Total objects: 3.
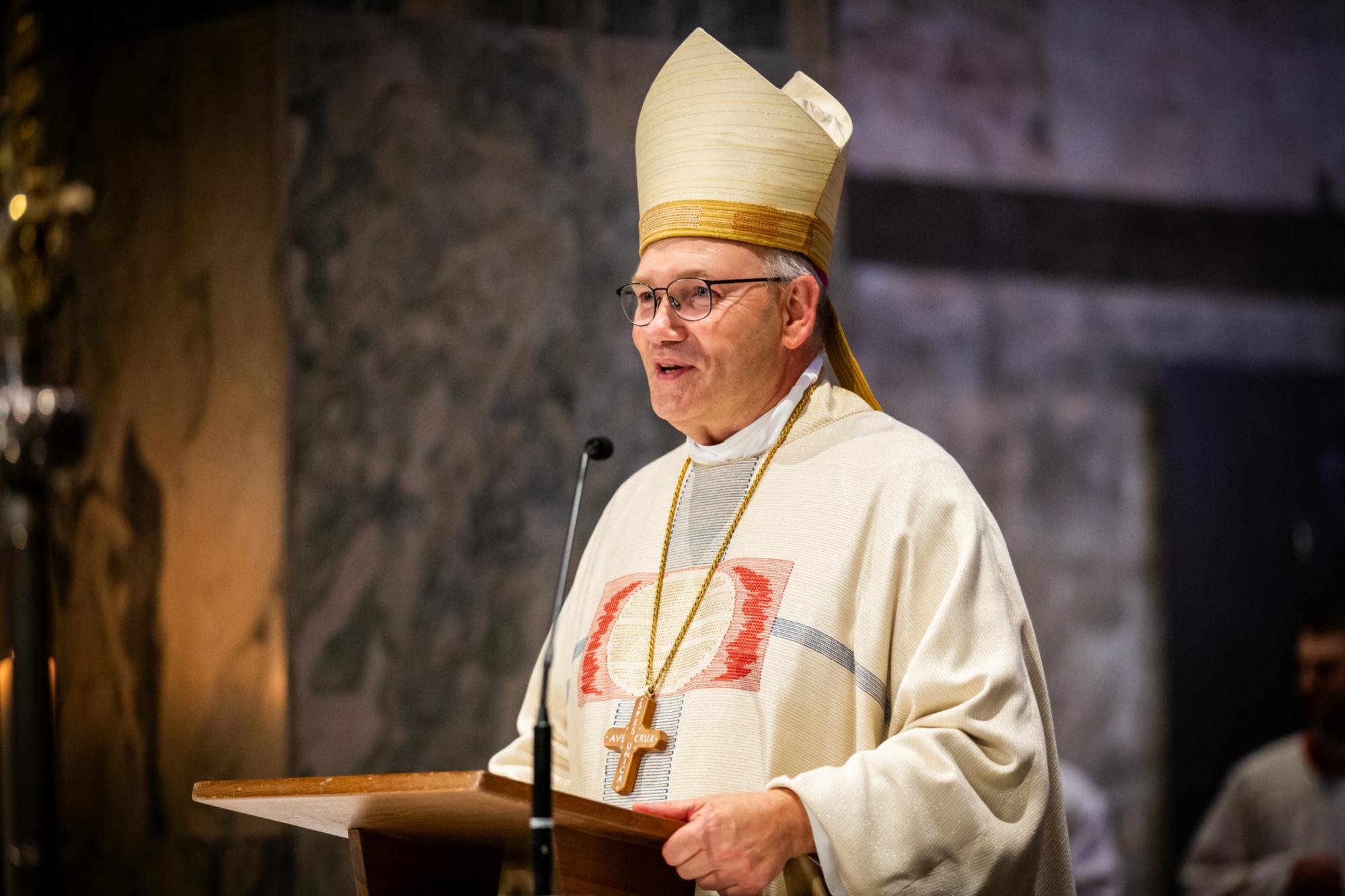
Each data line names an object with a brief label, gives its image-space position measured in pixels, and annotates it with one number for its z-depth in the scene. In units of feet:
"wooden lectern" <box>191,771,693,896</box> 13.03
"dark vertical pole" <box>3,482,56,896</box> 13.43
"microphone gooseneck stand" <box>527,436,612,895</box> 12.99
